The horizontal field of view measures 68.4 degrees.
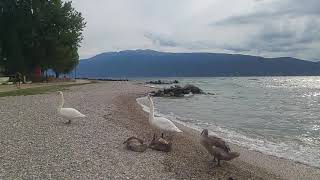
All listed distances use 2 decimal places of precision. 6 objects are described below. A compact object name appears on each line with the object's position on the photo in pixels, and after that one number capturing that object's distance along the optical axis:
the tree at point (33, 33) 36.12
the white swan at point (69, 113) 10.52
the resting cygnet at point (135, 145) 7.79
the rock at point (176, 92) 35.23
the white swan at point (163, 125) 8.95
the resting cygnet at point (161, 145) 8.12
